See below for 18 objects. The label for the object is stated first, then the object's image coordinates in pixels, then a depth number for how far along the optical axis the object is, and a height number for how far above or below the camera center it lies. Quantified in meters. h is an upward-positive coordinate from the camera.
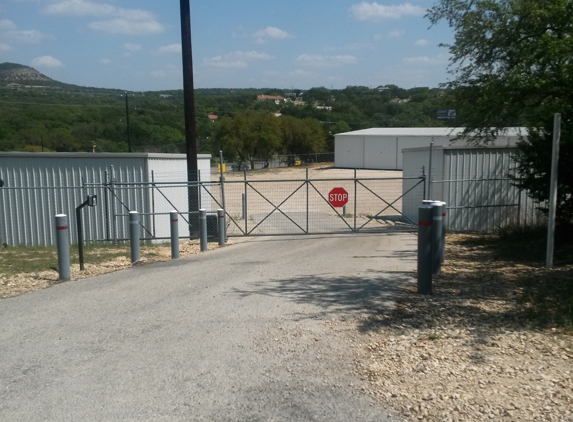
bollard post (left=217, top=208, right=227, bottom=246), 15.02 -2.30
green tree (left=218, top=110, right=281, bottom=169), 62.50 +0.14
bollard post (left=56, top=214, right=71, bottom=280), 10.27 -1.90
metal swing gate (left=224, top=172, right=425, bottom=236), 20.23 -3.41
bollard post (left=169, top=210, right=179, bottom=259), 12.89 -2.12
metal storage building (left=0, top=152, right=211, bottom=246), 18.27 -1.64
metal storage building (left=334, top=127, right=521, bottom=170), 52.53 -0.73
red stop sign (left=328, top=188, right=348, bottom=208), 18.45 -1.93
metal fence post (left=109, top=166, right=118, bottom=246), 16.31 -2.21
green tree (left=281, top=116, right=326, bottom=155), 68.69 -0.02
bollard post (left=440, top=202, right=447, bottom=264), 10.05 -2.10
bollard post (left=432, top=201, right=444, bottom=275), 8.45 -1.47
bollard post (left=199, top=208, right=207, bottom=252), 14.03 -2.27
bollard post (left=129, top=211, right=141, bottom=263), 12.30 -2.02
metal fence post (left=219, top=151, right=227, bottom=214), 16.24 -1.42
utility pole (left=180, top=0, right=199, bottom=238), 16.59 +1.29
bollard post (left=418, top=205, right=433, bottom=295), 7.78 -1.50
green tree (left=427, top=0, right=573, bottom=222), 11.25 +1.30
